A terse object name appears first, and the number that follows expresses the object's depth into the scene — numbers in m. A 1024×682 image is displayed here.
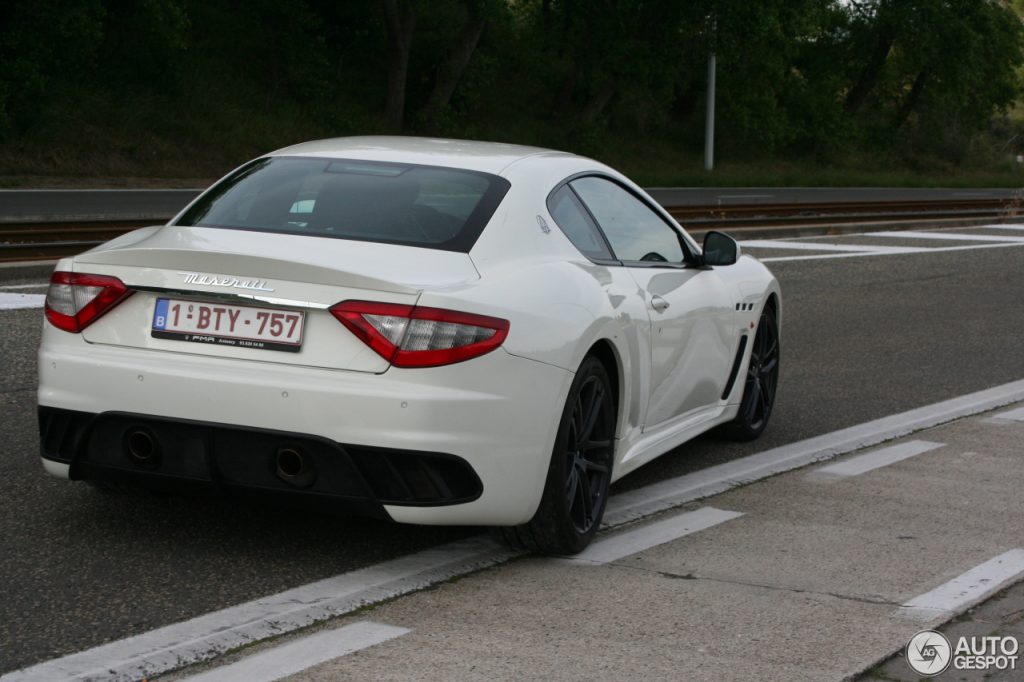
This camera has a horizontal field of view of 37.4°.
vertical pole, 45.72
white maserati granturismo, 4.45
